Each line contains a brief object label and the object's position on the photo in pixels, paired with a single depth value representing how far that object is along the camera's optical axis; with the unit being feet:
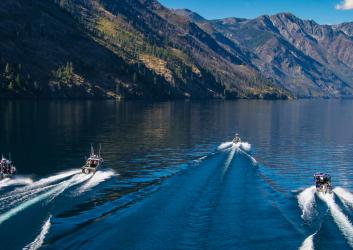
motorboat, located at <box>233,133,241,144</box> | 485.56
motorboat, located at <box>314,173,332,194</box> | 266.16
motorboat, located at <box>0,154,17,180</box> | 272.72
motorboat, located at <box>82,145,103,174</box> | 294.66
